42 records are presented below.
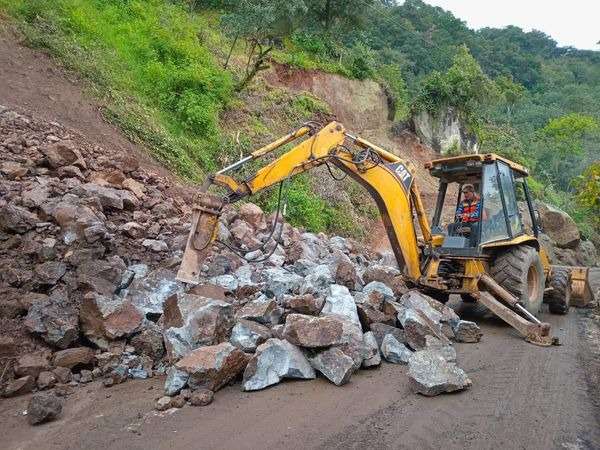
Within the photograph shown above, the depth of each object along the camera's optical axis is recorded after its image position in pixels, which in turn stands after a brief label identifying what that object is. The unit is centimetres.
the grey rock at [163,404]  334
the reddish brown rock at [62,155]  632
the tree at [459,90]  2023
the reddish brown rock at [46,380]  361
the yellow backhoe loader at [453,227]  532
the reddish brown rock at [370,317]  476
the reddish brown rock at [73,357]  380
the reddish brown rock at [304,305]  446
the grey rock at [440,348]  440
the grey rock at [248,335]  400
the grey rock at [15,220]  499
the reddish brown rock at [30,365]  364
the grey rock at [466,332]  533
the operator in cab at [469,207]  651
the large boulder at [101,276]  449
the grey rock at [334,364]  385
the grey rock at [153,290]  459
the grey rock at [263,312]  440
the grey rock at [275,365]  375
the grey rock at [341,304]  452
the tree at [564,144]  3481
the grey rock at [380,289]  540
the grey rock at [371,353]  427
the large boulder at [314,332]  387
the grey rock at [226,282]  524
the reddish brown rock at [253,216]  760
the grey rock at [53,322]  391
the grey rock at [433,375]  377
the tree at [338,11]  1886
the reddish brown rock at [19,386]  349
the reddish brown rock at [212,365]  353
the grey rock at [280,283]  514
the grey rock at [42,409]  316
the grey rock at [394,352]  446
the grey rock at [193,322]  395
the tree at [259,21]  1379
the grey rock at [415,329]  463
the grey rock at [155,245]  562
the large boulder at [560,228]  1658
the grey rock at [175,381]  349
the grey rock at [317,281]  504
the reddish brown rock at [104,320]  404
